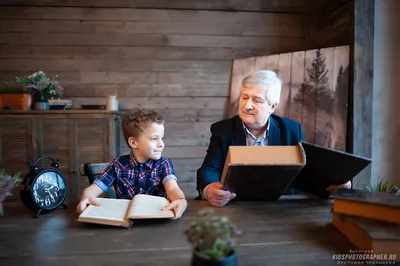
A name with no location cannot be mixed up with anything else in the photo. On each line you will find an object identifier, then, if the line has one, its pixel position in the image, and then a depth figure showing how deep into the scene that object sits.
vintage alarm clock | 1.04
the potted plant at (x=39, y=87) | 2.64
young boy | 1.25
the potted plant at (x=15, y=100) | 2.62
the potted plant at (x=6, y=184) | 0.98
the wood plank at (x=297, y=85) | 2.57
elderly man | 1.36
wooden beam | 2.24
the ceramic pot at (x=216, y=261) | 0.50
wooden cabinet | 2.56
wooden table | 0.73
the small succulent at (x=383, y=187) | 2.11
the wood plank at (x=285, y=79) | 2.64
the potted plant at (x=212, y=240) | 0.50
